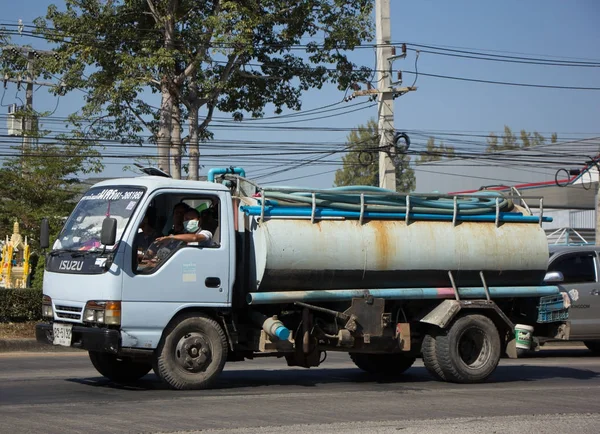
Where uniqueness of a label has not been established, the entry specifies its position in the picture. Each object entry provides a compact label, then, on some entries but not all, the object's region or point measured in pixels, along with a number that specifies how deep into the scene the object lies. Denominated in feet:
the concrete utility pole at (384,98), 78.18
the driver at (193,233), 30.96
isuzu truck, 29.68
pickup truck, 49.49
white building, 132.87
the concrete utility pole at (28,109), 77.20
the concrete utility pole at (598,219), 88.40
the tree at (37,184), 77.82
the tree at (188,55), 72.18
